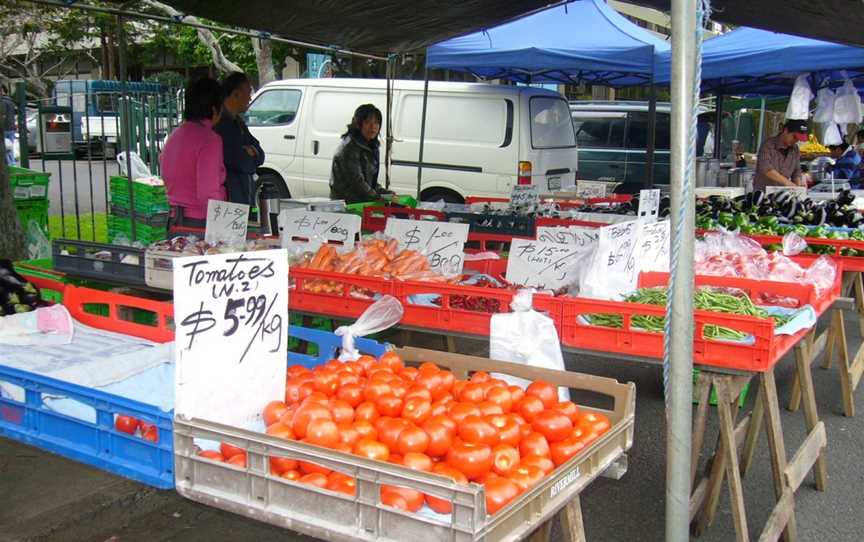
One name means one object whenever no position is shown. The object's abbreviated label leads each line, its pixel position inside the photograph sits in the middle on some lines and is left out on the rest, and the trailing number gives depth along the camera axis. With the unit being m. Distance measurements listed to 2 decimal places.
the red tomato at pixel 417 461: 2.02
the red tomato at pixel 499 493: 1.87
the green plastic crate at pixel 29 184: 7.30
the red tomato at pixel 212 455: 2.01
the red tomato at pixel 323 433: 2.09
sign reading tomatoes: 2.10
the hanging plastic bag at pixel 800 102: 10.09
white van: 10.67
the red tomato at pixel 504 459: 2.04
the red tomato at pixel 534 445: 2.17
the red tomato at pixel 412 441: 2.08
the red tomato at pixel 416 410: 2.27
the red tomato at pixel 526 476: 1.97
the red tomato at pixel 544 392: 2.46
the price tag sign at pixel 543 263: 3.90
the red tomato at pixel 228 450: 2.03
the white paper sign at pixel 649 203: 5.58
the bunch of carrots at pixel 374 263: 4.00
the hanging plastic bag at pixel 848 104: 9.95
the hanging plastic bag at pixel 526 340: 2.92
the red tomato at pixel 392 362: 2.68
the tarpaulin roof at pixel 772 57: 9.05
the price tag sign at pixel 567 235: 4.13
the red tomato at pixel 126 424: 2.16
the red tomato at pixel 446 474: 1.79
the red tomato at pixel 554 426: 2.26
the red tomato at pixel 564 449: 2.17
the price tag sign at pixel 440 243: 4.34
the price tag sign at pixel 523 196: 6.97
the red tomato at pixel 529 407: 2.37
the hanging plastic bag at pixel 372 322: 2.83
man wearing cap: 9.12
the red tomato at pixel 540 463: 2.08
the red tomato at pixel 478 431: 2.14
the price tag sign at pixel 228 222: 4.75
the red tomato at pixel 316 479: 1.90
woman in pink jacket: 5.18
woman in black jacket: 7.20
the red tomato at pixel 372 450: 2.03
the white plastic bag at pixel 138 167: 10.21
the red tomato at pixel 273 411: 2.33
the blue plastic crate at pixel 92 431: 2.06
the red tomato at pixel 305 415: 2.17
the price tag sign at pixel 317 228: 4.65
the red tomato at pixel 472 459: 2.01
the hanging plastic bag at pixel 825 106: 10.29
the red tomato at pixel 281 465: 1.98
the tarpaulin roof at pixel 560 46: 10.04
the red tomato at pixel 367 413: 2.30
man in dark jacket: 5.62
